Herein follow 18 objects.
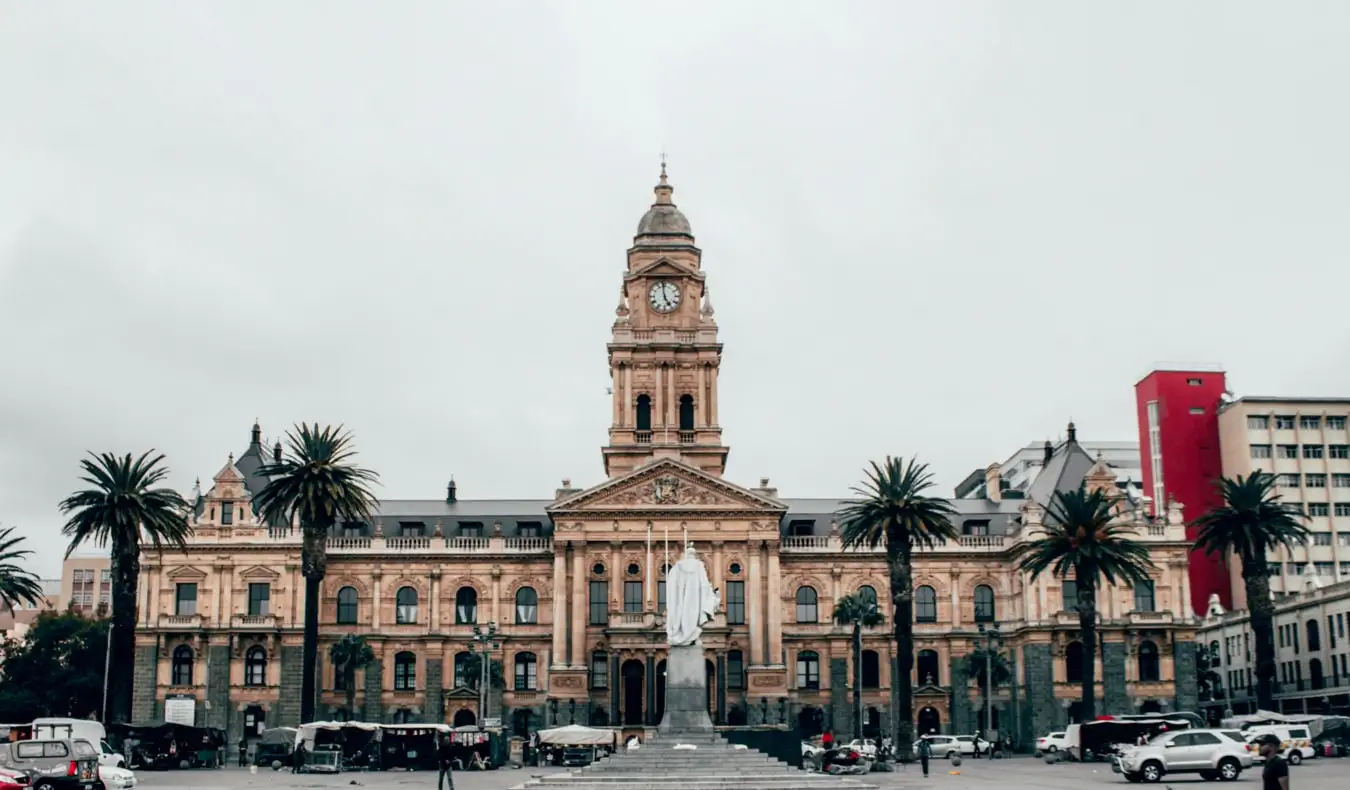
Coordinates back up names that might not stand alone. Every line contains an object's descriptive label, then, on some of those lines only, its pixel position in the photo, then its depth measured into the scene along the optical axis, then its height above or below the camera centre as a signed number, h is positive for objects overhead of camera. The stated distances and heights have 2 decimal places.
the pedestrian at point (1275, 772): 23.11 -1.60
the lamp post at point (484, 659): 84.56 +0.72
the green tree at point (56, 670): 101.75 +0.37
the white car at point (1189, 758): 53.41 -3.20
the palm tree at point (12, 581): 80.06 +4.92
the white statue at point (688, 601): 49.97 +2.22
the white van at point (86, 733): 52.54 -2.18
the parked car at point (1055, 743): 79.41 -3.94
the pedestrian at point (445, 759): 48.66 -2.75
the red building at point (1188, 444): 117.00 +16.92
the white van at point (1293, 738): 65.62 -3.17
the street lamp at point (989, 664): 80.50 +0.17
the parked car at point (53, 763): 44.28 -2.51
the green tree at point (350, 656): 94.50 +1.01
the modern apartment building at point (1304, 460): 115.69 +15.30
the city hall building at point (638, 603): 95.69 +4.24
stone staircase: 44.34 -3.02
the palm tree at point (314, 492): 81.00 +9.52
